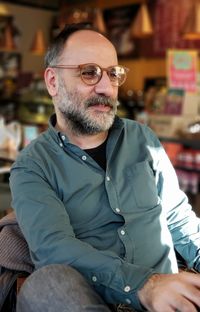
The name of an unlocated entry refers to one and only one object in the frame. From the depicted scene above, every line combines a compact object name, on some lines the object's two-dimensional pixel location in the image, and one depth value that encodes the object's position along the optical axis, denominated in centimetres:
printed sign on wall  424
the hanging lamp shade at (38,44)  730
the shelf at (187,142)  405
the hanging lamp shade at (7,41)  725
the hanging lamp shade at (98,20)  659
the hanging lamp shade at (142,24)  597
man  122
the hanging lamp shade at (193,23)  488
